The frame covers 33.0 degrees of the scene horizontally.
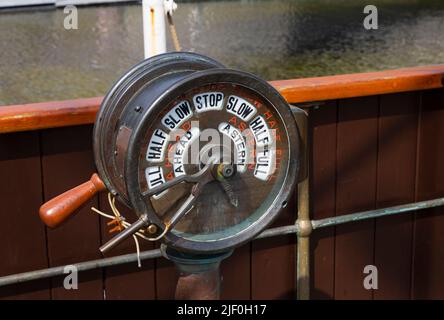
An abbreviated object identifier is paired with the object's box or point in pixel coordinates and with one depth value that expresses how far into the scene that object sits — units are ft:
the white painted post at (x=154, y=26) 7.91
